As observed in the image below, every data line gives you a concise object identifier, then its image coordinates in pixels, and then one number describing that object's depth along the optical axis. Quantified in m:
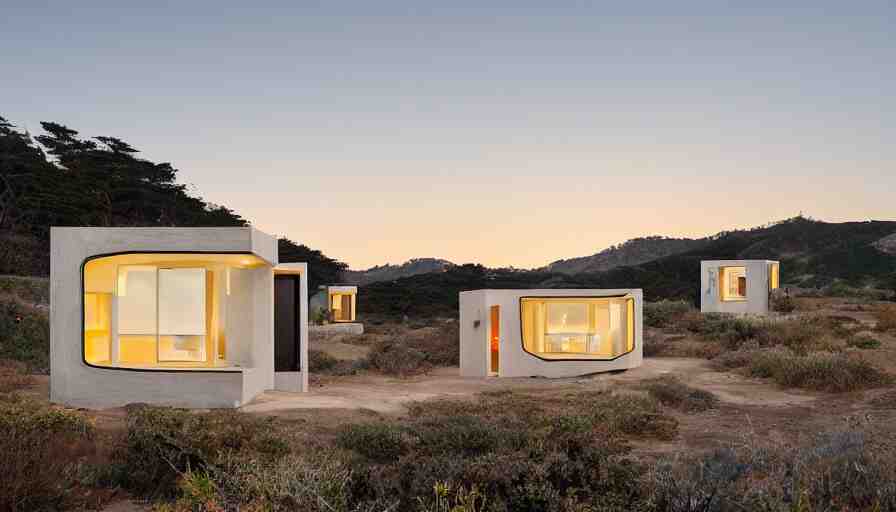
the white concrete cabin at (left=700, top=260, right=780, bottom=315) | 29.08
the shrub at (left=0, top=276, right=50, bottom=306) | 23.45
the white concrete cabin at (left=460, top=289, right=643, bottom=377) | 16.64
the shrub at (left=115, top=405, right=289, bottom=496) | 5.73
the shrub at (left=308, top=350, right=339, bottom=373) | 18.45
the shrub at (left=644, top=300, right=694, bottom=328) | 26.92
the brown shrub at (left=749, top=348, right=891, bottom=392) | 13.27
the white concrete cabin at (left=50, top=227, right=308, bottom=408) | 10.45
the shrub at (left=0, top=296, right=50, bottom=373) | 16.83
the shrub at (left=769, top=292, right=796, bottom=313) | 29.05
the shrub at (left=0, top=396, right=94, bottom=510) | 4.69
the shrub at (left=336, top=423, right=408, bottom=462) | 7.09
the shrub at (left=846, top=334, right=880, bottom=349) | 18.30
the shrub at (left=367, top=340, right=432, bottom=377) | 17.98
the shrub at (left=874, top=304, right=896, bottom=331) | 21.30
